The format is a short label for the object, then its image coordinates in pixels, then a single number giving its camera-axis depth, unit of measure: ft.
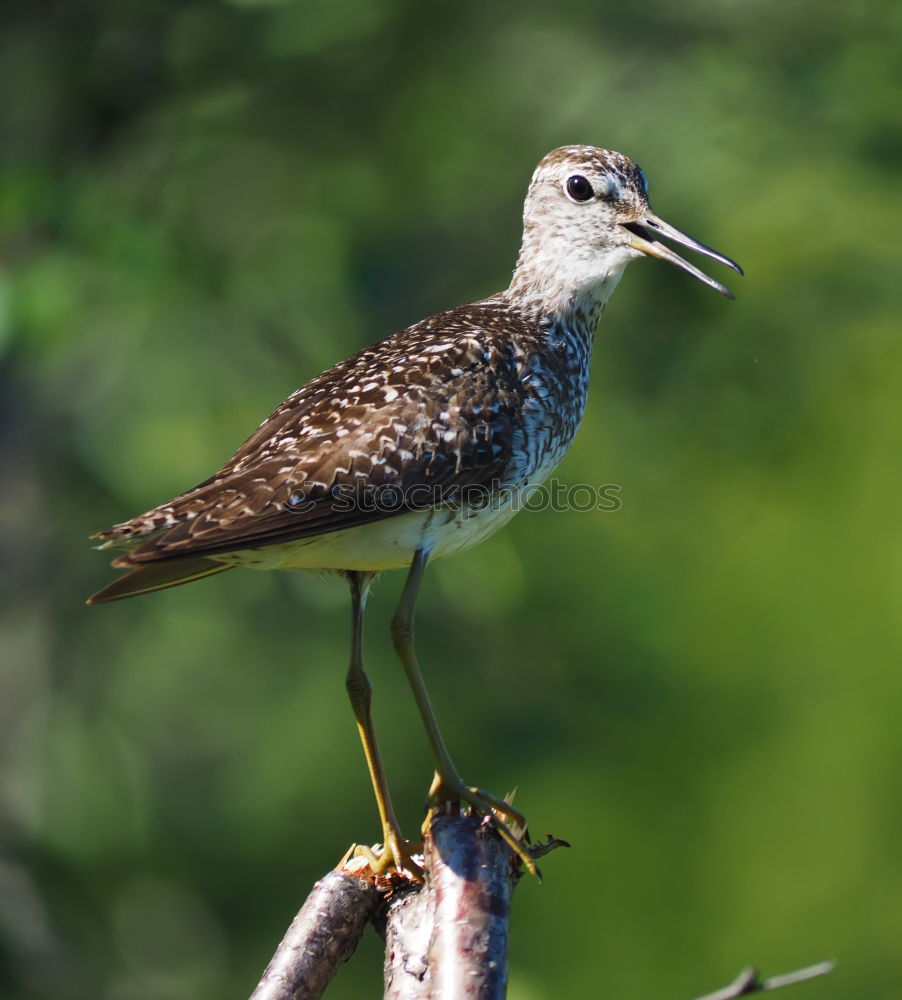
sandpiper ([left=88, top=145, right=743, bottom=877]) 29.76
